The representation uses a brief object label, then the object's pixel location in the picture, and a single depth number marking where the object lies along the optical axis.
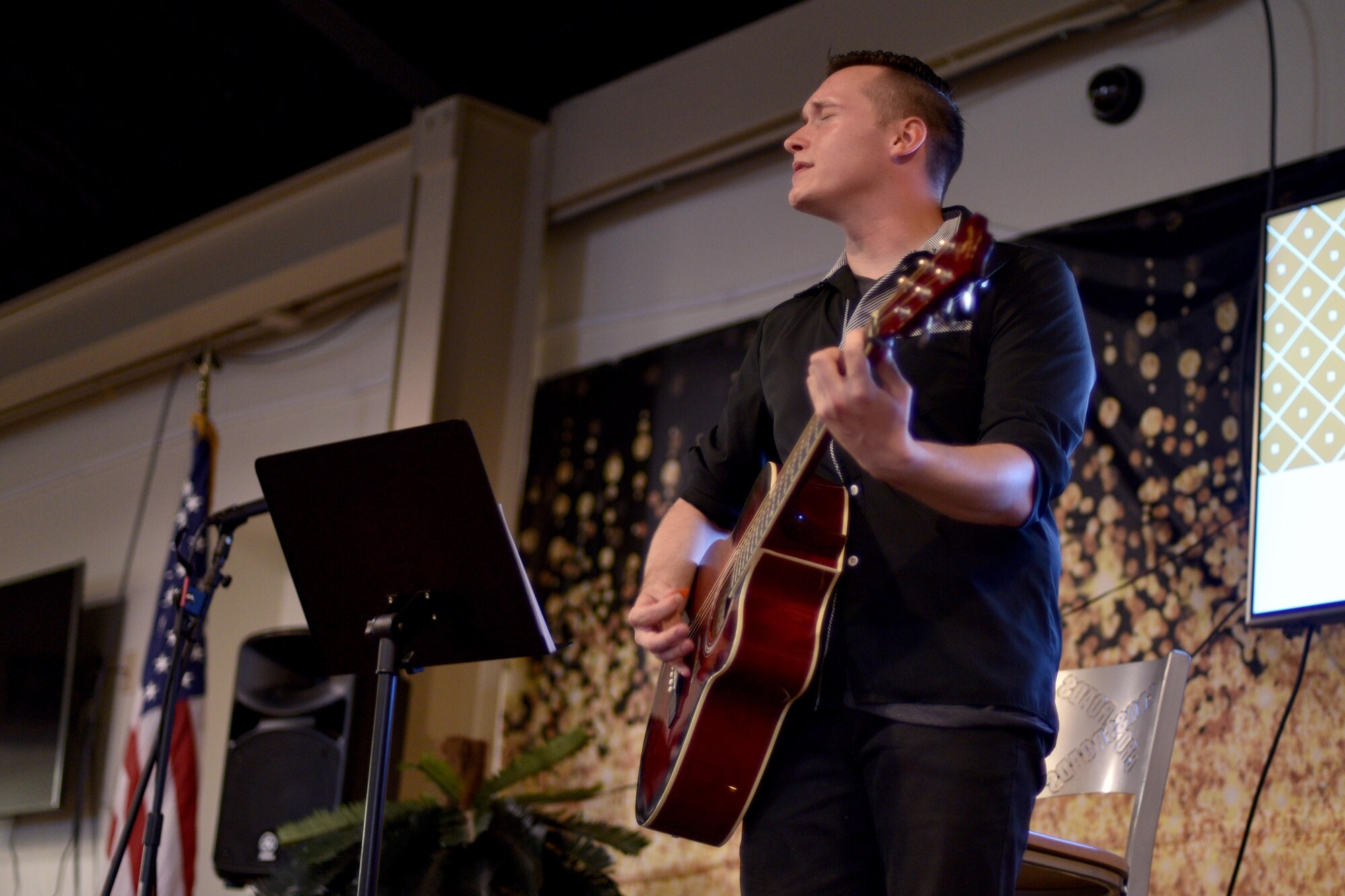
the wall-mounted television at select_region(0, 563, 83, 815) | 6.02
